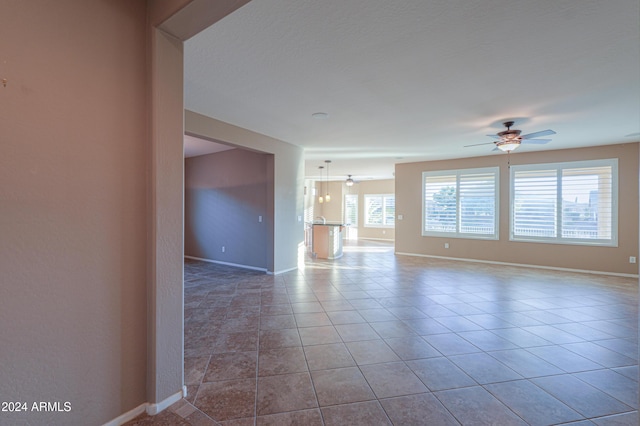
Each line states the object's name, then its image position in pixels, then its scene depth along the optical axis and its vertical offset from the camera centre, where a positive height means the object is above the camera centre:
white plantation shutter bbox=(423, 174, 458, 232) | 7.03 +0.27
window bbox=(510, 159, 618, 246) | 5.34 +0.23
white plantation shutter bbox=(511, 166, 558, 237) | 5.82 +0.23
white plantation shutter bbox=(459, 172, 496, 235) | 6.51 +0.25
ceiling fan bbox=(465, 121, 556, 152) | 3.95 +1.15
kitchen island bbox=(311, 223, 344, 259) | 7.13 -0.77
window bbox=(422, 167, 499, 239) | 6.53 +0.26
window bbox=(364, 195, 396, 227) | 11.33 +0.12
